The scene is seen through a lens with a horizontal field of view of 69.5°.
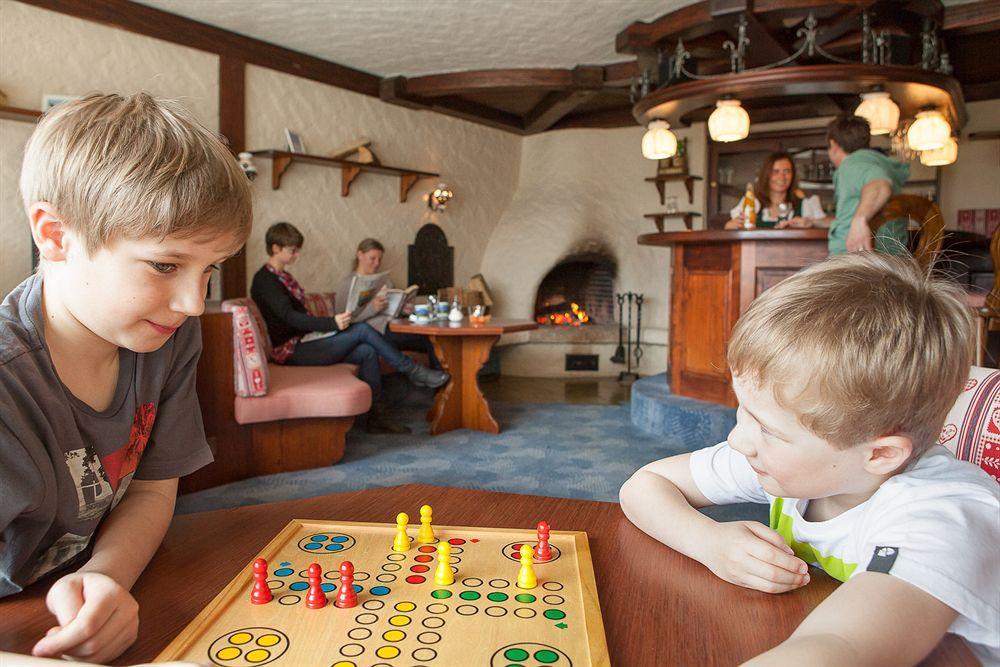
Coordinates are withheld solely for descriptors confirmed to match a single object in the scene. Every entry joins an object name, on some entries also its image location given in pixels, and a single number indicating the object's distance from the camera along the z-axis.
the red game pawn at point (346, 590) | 0.67
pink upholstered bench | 3.29
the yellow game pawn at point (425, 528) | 0.84
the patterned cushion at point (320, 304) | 5.38
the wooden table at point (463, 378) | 4.43
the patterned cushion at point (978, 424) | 1.04
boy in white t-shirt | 0.65
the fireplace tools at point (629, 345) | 7.20
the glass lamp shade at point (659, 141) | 5.05
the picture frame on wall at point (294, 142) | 5.34
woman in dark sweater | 4.41
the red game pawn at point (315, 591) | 0.67
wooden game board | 0.59
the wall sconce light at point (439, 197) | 6.56
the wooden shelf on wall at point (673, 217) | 7.05
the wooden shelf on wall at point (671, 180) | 7.12
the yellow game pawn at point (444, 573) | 0.73
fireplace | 7.93
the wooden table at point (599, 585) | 0.63
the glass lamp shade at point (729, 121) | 4.47
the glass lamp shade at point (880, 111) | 4.43
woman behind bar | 4.92
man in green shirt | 3.38
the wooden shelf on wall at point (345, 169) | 5.24
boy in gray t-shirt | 0.73
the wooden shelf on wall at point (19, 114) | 3.77
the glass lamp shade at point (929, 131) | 4.74
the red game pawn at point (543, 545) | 0.79
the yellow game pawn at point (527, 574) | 0.72
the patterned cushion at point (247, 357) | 3.34
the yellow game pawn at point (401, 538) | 0.81
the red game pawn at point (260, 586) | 0.68
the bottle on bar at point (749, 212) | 4.45
